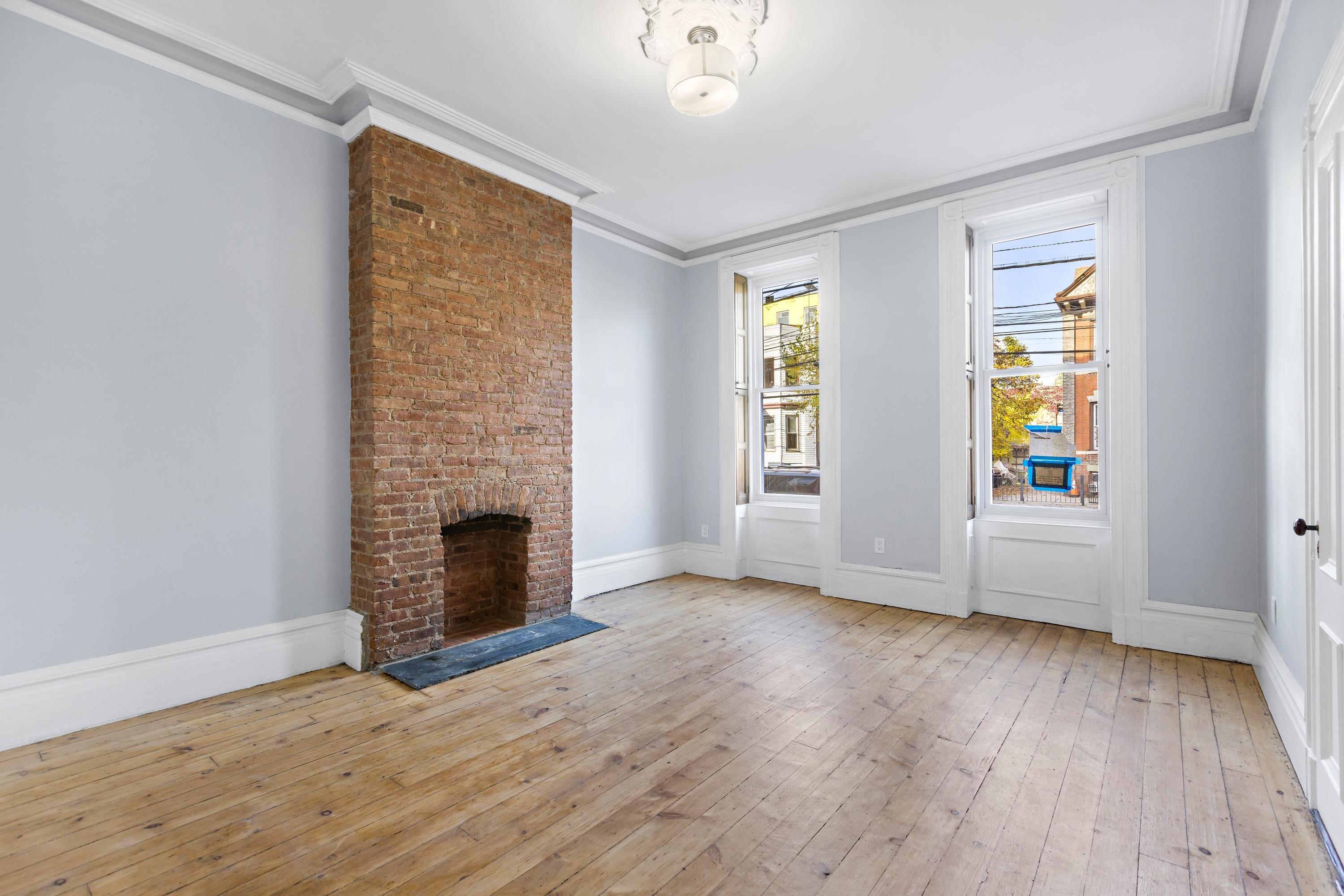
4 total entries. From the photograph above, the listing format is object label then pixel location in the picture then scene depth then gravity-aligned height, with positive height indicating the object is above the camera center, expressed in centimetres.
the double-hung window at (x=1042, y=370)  417 +50
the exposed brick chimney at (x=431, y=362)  341 +50
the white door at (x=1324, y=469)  188 -9
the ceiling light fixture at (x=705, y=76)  274 +162
